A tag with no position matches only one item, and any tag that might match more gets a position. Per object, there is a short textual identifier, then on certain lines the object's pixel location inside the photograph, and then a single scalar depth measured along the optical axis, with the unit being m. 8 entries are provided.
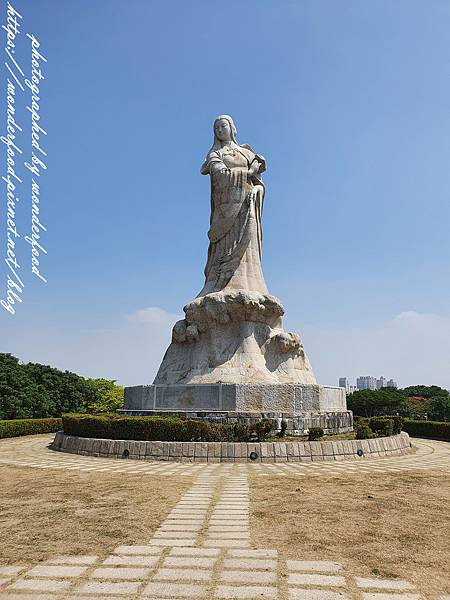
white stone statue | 17.47
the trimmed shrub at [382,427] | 16.05
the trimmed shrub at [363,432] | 14.95
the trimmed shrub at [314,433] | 13.72
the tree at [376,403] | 46.16
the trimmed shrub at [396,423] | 16.80
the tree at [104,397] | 34.09
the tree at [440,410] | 40.19
